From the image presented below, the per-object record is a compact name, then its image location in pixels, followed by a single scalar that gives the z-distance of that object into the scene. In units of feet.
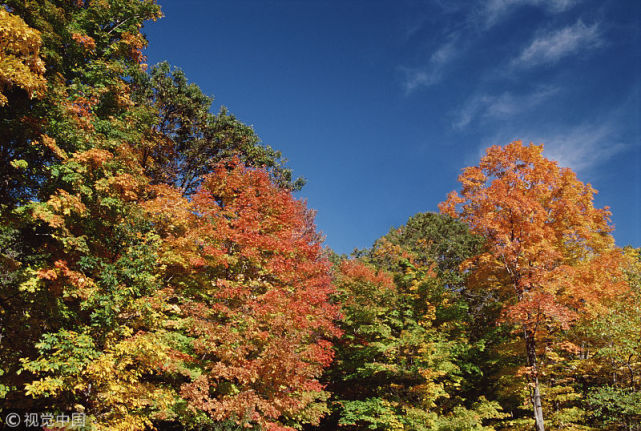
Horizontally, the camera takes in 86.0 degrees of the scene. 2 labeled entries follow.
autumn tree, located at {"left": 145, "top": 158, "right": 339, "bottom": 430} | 44.14
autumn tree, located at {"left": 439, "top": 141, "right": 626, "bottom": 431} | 53.47
